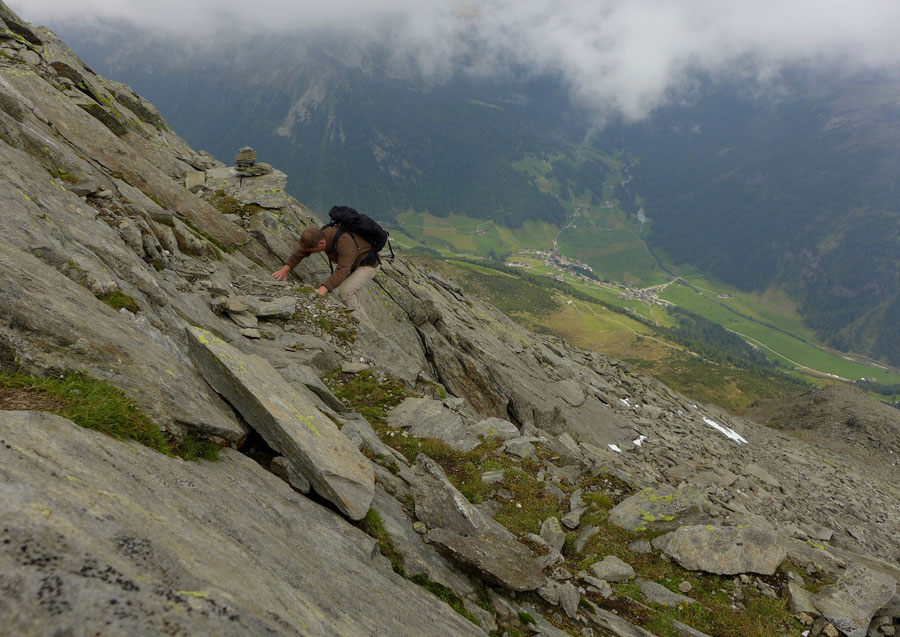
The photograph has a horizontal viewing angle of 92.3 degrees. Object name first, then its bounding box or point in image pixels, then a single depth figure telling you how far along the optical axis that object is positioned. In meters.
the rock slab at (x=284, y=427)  10.32
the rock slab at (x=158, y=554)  3.63
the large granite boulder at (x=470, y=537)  11.33
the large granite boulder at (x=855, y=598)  12.23
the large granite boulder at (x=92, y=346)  7.48
